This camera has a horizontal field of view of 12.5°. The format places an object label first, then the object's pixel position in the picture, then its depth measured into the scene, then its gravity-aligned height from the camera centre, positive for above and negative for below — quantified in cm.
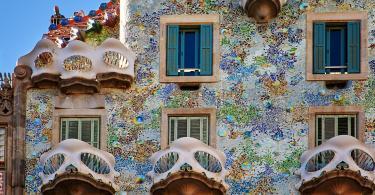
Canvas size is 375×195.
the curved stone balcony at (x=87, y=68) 4347 +68
